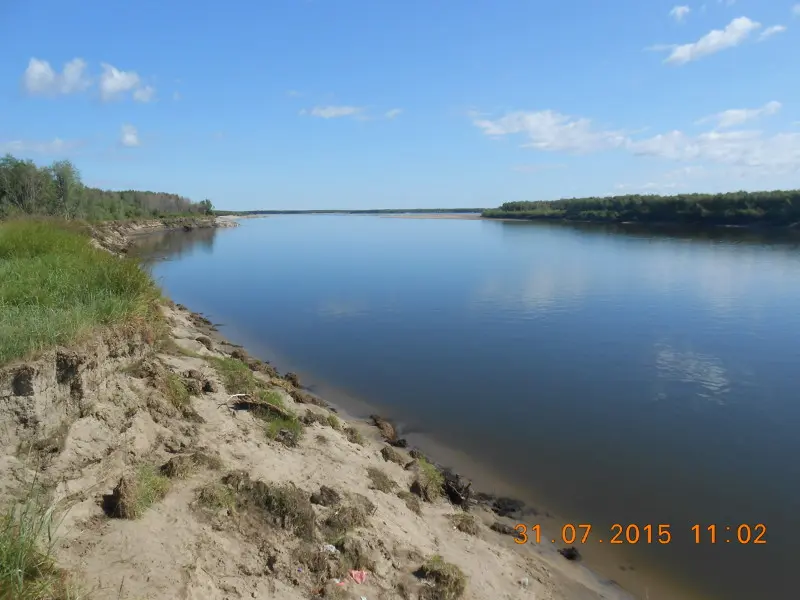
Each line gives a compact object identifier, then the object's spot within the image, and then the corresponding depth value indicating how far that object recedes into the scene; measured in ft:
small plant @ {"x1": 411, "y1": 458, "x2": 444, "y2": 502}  26.03
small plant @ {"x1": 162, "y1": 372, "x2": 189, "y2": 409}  24.04
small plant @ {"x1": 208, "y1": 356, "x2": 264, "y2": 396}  29.58
